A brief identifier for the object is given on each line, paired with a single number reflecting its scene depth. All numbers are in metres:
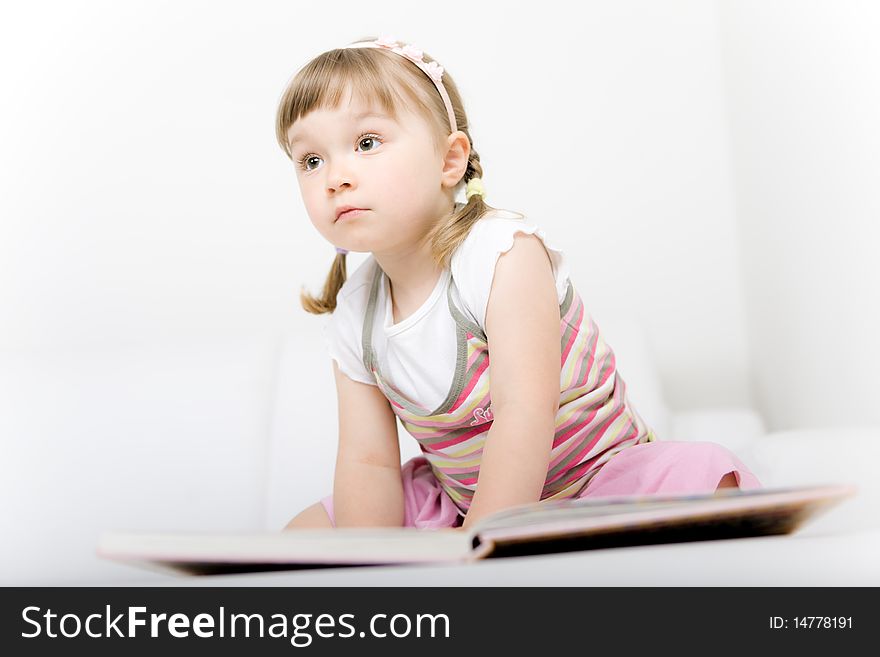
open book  0.52
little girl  0.91
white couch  1.44
